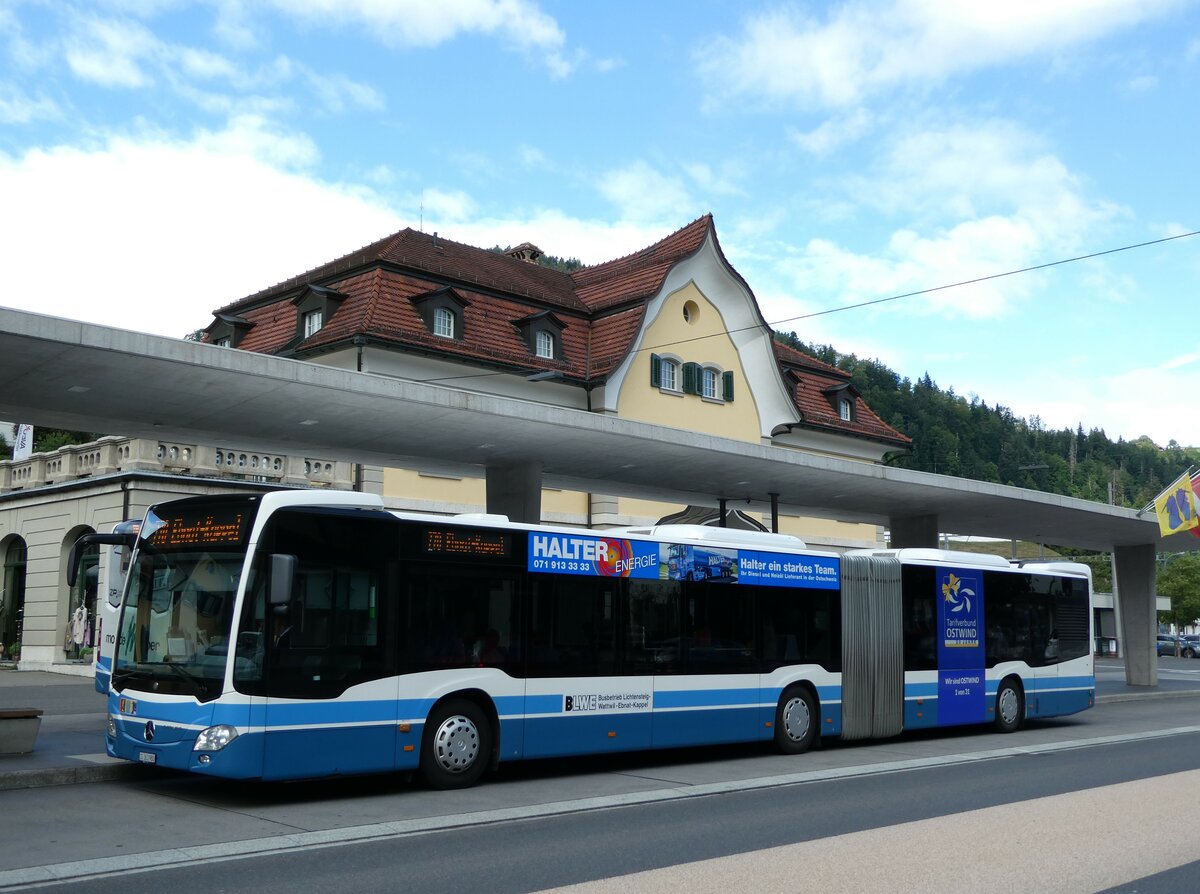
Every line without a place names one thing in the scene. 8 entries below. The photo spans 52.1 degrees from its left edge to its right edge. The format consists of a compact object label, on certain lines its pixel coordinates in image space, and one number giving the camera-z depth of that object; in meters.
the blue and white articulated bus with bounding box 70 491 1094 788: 11.31
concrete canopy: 14.91
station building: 30.42
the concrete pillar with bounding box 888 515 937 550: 31.67
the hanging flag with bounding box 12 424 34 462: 35.84
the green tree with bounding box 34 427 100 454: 48.90
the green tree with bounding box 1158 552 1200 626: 90.06
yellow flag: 32.25
